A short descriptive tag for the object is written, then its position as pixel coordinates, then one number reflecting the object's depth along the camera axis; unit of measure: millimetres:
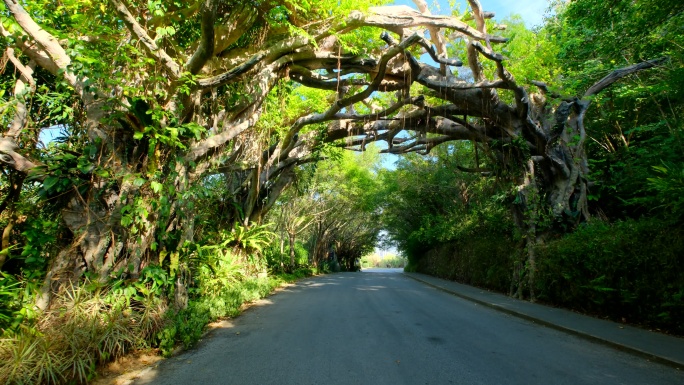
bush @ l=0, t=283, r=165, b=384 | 4062
